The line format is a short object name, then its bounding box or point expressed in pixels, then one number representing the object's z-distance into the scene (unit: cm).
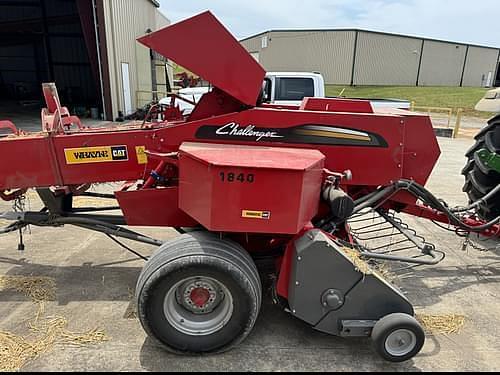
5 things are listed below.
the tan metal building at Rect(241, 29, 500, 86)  4188
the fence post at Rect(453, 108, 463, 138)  1468
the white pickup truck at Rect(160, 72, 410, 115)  927
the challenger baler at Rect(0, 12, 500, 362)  261
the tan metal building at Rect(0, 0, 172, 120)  1449
